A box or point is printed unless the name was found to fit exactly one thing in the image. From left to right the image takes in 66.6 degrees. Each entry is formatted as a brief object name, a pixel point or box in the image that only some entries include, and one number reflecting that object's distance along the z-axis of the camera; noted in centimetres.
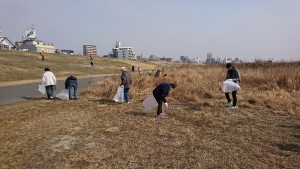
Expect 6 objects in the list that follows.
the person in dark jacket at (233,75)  821
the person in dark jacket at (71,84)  1020
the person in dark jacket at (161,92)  690
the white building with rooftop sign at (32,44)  8201
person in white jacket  1049
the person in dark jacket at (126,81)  917
